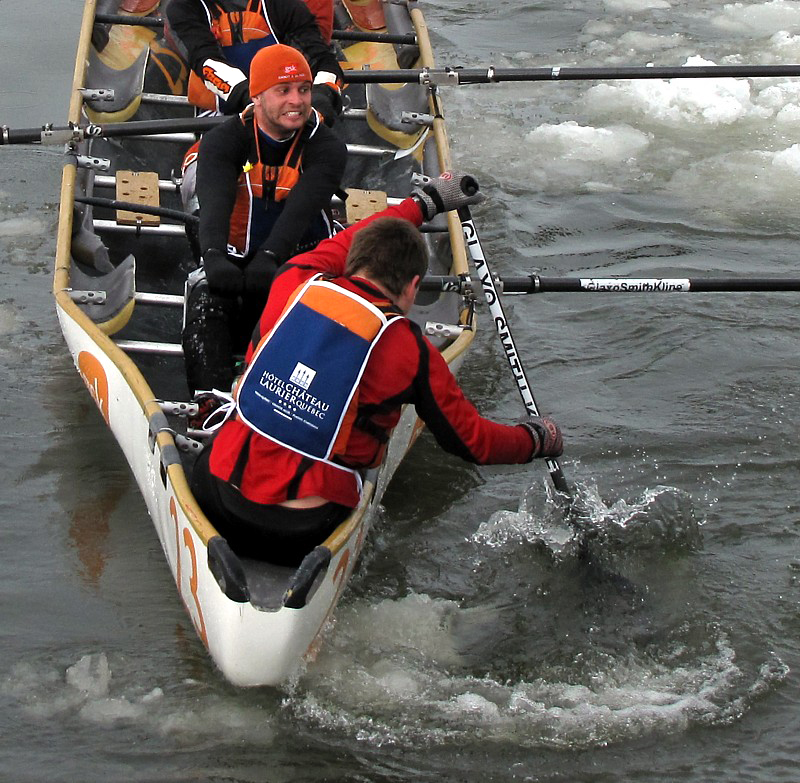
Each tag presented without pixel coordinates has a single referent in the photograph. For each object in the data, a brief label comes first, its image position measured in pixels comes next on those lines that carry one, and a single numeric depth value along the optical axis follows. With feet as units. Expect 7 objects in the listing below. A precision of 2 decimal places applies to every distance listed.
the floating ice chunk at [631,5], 84.58
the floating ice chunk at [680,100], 67.36
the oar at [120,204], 40.70
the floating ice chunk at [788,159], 61.72
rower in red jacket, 26.16
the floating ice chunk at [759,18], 81.41
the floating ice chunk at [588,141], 63.57
